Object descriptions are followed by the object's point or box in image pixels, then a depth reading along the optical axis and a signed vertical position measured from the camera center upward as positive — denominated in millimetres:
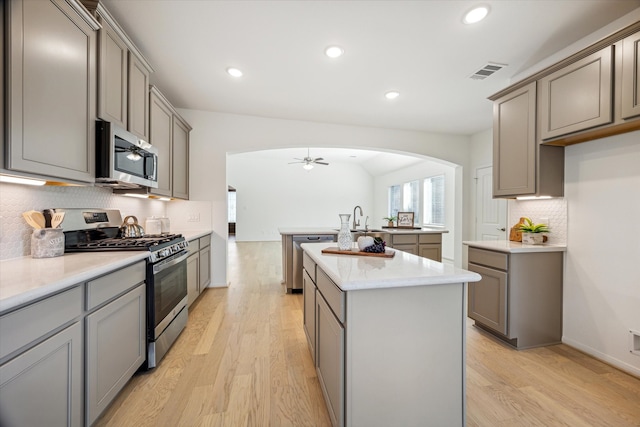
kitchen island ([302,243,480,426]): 1298 -642
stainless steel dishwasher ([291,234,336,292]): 3902 -548
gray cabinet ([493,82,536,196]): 2467 +685
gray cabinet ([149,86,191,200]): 2818 +776
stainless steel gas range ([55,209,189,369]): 1978 -374
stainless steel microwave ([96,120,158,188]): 1855 +393
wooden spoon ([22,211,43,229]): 1662 -60
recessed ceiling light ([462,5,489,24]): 1975 +1466
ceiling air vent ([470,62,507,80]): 2760 +1493
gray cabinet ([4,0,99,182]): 1272 +638
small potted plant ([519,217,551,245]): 2615 -165
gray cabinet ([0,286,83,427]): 973 -601
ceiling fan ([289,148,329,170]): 6923 +1300
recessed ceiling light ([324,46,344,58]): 2482 +1475
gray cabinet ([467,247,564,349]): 2396 -719
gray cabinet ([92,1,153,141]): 1864 +1016
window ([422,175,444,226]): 6598 +349
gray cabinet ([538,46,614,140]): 1951 +918
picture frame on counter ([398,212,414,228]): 5305 -95
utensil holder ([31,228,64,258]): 1660 -199
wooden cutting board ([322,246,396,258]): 1883 -274
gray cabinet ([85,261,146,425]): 1377 -697
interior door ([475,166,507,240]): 4738 +72
